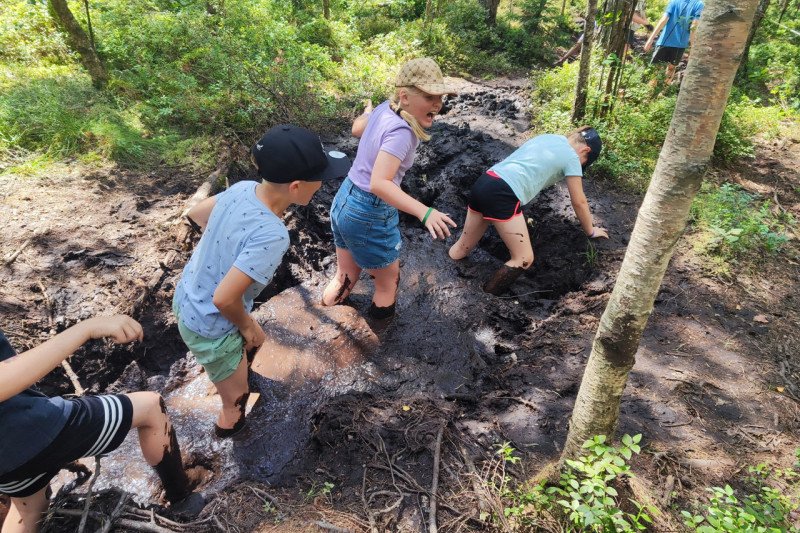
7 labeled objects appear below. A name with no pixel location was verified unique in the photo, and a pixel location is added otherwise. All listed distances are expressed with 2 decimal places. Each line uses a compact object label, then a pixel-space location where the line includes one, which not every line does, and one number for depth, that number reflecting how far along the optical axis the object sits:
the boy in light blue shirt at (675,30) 6.52
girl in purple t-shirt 2.71
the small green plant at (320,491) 2.31
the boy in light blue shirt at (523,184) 3.93
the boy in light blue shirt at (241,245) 2.17
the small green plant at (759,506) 1.70
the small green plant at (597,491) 1.74
